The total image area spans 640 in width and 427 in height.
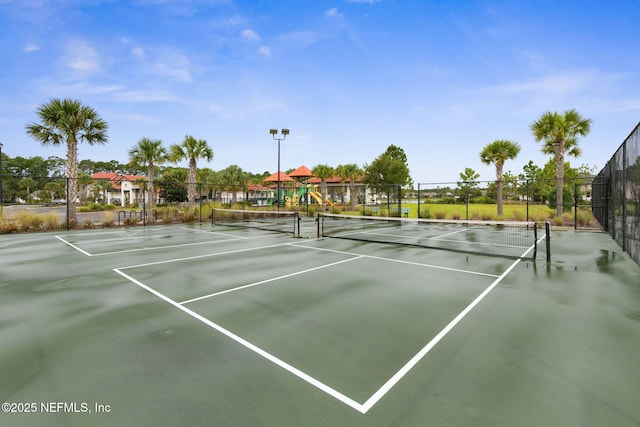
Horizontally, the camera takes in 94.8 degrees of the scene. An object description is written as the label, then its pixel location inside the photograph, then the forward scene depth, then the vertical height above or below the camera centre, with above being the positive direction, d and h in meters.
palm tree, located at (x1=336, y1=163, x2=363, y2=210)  37.19 +4.01
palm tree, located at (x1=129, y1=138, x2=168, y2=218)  23.45 +3.97
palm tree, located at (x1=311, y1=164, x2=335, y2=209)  36.91 +3.99
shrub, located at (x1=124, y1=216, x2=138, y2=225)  19.28 -1.17
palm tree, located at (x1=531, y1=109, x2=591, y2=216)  21.56 +5.28
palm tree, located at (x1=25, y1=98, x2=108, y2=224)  17.50 +4.67
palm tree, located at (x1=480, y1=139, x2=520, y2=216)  25.16 +4.27
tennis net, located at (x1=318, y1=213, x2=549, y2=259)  10.89 -1.63
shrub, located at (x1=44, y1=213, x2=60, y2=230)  16.59 -1.03
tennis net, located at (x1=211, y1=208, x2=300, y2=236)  17.92 -1.37
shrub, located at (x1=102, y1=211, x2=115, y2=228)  18.33 -1.04
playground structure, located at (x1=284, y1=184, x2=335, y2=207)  32.15 +0.53
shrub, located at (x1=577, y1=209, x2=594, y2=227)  17.95 -1.08
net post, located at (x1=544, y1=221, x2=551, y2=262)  8.14 -1.18
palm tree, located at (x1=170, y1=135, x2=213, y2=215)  23.50 +4.11
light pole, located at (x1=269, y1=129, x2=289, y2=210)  22.96 +5.53
